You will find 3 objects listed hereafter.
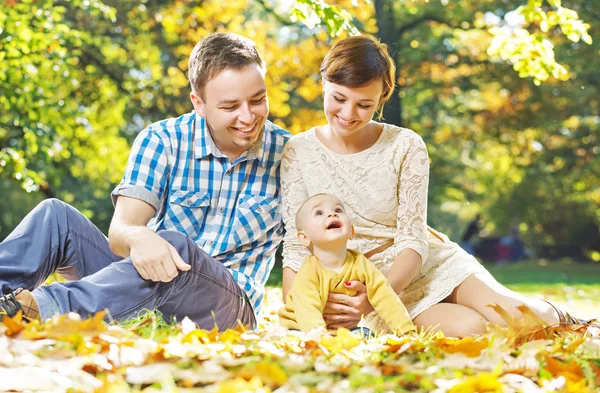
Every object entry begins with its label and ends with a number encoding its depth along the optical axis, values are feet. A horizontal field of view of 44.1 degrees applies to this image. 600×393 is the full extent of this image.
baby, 10.05
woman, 10.69
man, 9.00
